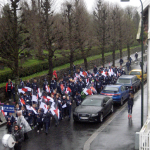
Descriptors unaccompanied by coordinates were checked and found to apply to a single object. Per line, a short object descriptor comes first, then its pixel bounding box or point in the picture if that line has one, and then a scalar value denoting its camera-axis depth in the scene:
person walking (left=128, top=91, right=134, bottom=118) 18.33
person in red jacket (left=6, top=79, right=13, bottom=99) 22.77
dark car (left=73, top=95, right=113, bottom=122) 17.12
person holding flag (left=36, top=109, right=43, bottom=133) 15.53
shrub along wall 26.64
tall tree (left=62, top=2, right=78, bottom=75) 30.81
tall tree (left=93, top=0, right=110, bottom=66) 40.22
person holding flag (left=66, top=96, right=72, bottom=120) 18.53
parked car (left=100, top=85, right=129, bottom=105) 22.16
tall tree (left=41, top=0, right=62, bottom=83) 25.98
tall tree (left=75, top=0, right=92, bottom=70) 33.19
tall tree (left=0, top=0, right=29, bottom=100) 20.90
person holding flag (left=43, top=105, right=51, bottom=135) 15.41
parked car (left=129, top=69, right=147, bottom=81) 32.33
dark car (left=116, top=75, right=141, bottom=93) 26.41
